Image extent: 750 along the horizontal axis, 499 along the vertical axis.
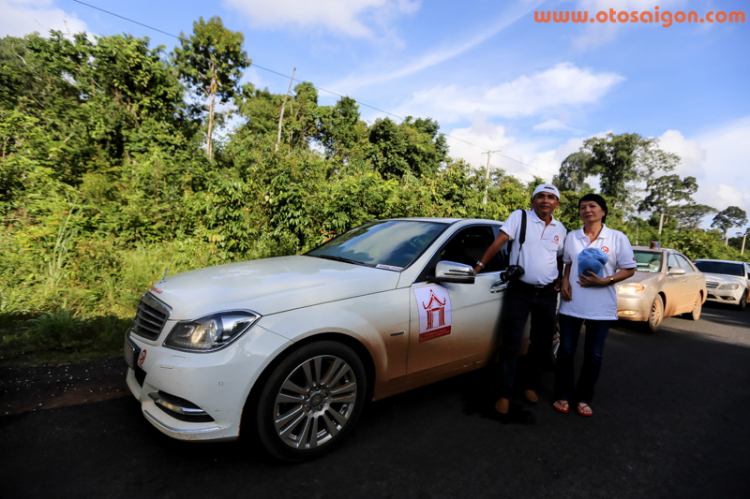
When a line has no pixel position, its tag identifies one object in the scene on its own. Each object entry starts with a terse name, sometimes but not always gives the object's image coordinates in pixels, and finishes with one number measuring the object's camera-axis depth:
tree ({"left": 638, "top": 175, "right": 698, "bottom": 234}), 52.72
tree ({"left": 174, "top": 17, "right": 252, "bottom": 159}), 24.67
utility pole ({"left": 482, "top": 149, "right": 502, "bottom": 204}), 9.53
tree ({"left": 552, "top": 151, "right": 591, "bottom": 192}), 60.24
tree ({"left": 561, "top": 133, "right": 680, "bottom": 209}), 49.72
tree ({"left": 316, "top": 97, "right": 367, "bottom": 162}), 34.22
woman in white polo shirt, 3.36
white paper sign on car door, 2.99
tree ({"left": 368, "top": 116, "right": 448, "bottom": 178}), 37.09
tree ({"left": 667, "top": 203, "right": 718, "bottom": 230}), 57.98
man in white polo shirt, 3.36
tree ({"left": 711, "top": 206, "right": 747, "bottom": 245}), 92.88
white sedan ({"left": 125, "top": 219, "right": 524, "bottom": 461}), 2.26
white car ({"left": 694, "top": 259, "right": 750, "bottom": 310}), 10.95
